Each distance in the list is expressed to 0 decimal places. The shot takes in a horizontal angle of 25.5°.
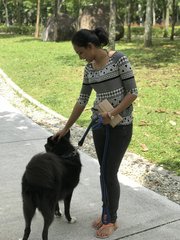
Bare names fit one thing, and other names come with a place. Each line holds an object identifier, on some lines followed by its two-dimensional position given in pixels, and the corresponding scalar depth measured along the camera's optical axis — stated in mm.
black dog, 3211
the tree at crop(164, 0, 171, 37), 29880
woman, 3303
